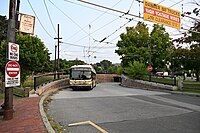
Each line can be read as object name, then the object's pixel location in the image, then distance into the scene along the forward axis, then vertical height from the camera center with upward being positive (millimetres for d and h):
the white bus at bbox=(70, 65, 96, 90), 27578 -354
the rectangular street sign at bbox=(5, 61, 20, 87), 9008 -8
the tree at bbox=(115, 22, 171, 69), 48375 +6055
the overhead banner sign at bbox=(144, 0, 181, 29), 13398 +3499
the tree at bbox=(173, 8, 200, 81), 23902 +3029
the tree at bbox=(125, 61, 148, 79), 36469 +479
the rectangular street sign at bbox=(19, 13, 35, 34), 10094 +2126
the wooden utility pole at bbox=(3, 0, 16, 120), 9109 +374
